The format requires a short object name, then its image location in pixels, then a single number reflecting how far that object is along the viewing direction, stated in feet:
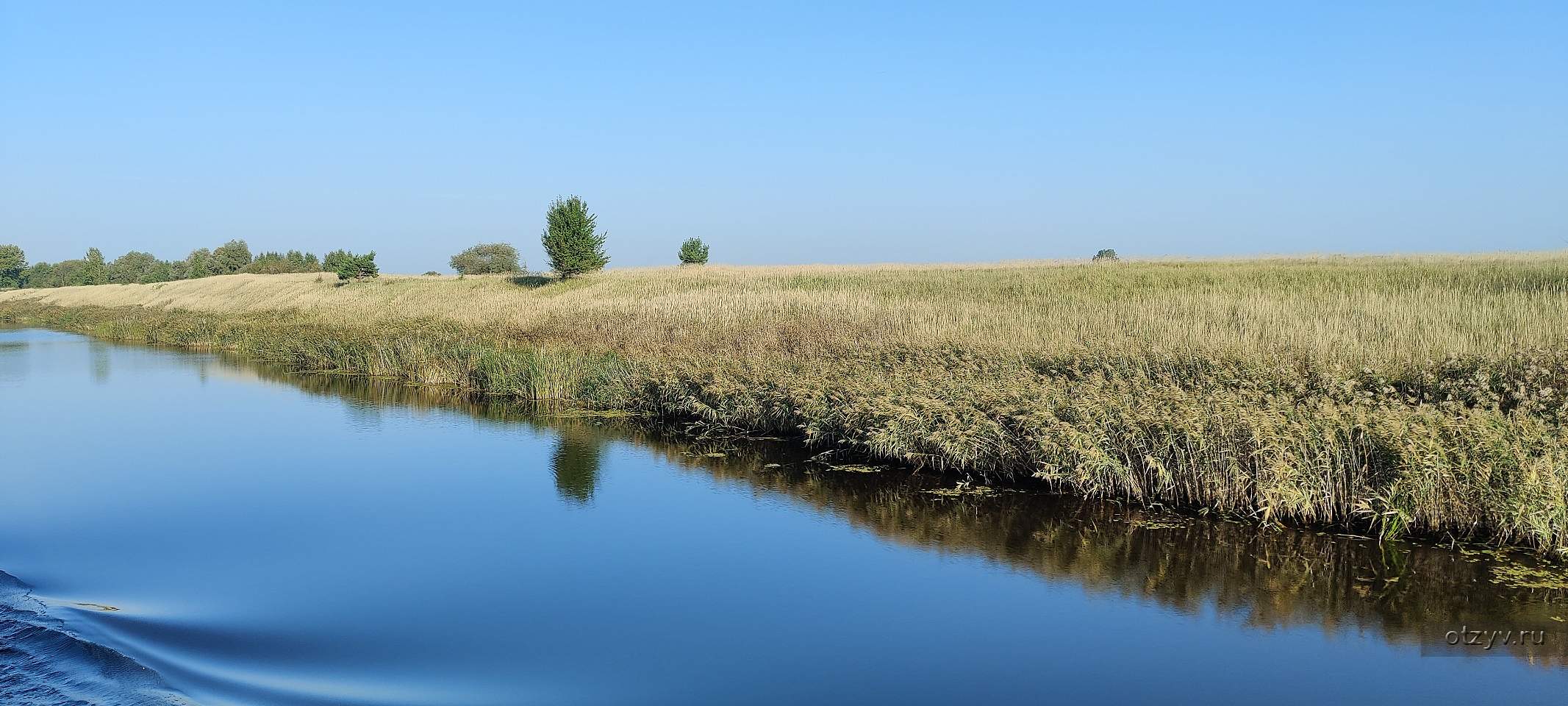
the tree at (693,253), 183.21
